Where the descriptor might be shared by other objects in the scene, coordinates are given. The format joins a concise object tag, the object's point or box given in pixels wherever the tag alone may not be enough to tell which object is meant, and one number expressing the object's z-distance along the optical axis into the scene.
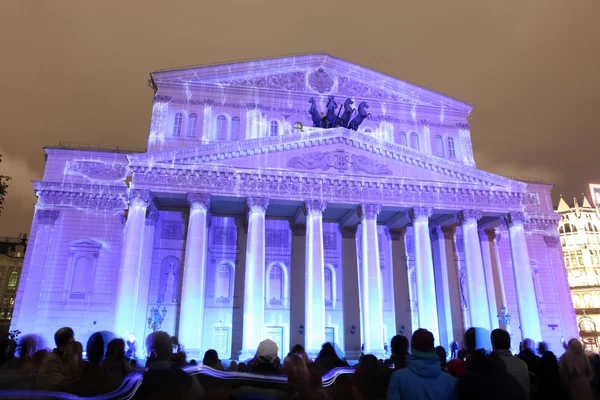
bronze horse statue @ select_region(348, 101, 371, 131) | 28.17
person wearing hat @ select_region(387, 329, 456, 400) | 4.28
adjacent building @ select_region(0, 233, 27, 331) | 66.62
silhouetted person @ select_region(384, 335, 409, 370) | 6.76
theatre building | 24.58
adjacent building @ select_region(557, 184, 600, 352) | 62.09
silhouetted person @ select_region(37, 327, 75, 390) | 5.26
